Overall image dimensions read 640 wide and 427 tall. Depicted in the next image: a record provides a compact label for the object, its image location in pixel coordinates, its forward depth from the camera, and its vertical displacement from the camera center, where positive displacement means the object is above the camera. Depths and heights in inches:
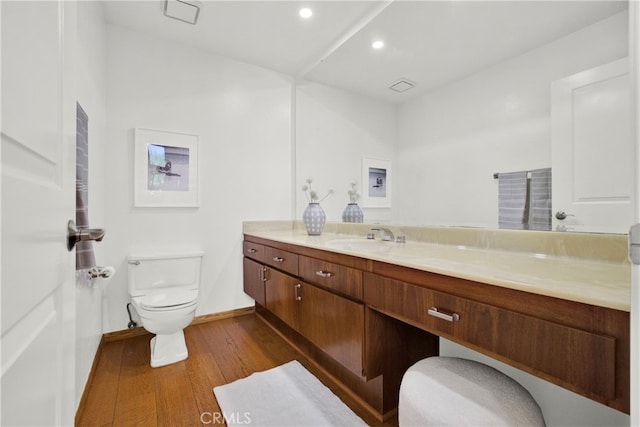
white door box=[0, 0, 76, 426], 13.9 +0.0
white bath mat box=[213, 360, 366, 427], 52.2 -38.7
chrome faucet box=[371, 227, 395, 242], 72.7 -5.7
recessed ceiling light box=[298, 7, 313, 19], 80.1 +58.6
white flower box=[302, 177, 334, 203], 97.7 +7.3
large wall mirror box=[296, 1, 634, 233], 42.2 +22.5
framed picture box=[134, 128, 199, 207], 88.5 +14.5
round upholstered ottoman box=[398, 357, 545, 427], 31.3 -22.7
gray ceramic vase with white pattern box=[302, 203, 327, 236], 90.3 -2.0
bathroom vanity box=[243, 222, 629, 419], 25.1 -11.6
